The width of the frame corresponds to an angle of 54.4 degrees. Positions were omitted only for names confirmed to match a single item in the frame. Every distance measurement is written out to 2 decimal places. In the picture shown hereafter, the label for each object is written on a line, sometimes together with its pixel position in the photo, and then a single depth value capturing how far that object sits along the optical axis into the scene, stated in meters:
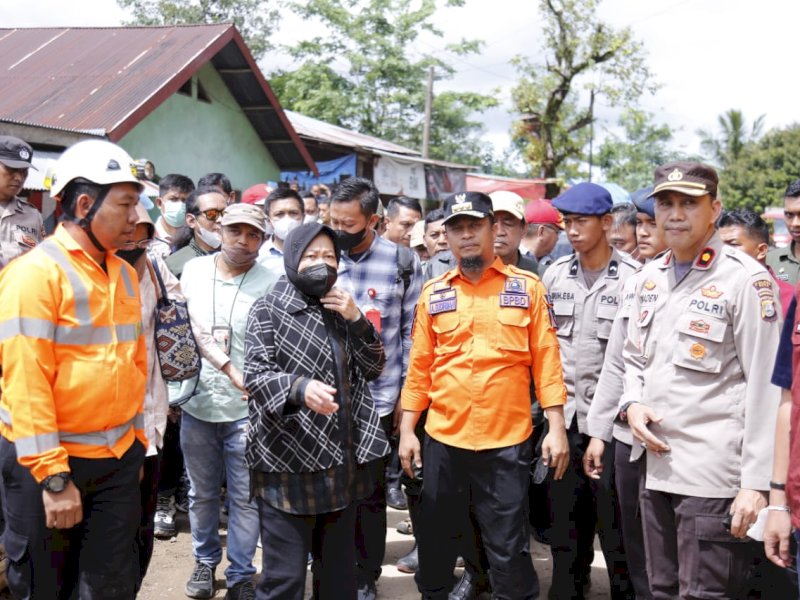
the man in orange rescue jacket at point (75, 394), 2.62
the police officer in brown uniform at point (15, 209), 4.73
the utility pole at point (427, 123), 22.58
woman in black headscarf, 3.21
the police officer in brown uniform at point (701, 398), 2.86
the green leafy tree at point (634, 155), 44.12
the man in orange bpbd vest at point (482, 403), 3.60
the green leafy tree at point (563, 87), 20.55
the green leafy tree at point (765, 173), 31.00
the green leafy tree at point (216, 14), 34.41
